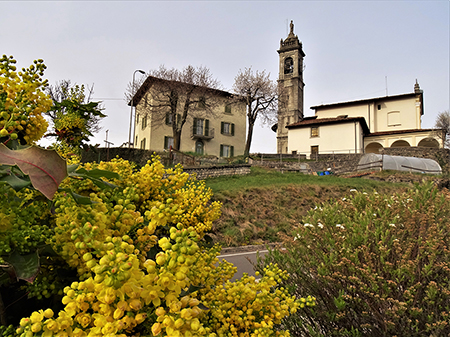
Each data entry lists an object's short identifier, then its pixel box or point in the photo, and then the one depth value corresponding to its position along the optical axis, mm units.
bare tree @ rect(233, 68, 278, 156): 30781
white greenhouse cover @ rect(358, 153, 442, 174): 24766
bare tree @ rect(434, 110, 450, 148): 32344
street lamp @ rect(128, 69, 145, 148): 21966
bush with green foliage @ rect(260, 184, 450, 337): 2188
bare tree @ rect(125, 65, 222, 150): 27266
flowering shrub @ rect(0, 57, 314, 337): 665
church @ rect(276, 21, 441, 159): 32812
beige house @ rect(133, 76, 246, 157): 28359
